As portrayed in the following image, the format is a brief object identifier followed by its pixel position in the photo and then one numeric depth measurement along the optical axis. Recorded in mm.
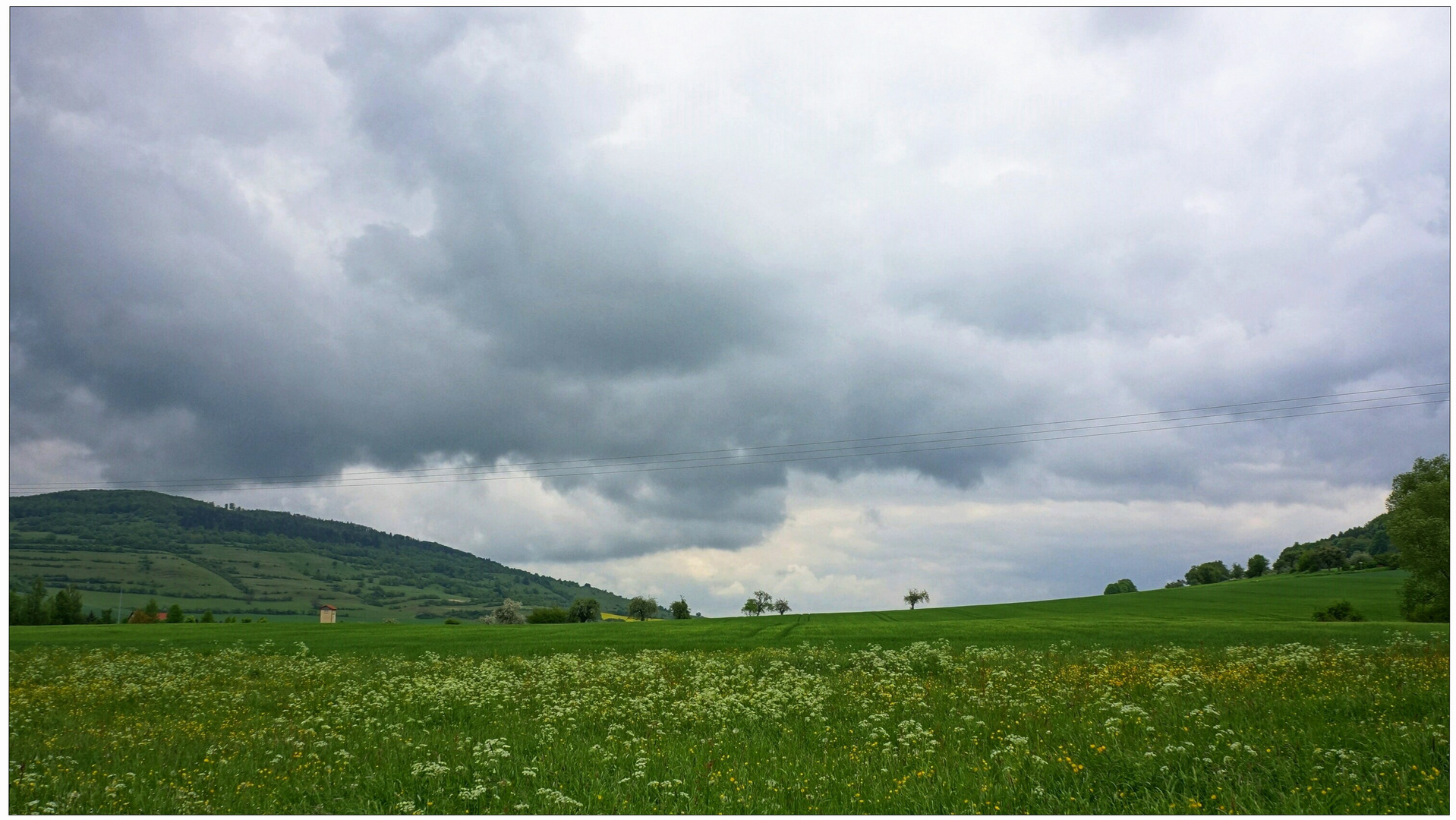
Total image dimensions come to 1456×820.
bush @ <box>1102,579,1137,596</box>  159888
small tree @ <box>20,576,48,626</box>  110750
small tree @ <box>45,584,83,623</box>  112562
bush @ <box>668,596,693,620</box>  146500
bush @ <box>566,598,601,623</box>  139000
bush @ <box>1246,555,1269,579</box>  166375
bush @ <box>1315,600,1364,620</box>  73250
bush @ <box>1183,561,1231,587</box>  169125
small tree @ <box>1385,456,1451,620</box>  56281
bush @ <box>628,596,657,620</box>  152125
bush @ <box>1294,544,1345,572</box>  142375
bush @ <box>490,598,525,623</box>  142125
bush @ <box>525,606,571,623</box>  127125
